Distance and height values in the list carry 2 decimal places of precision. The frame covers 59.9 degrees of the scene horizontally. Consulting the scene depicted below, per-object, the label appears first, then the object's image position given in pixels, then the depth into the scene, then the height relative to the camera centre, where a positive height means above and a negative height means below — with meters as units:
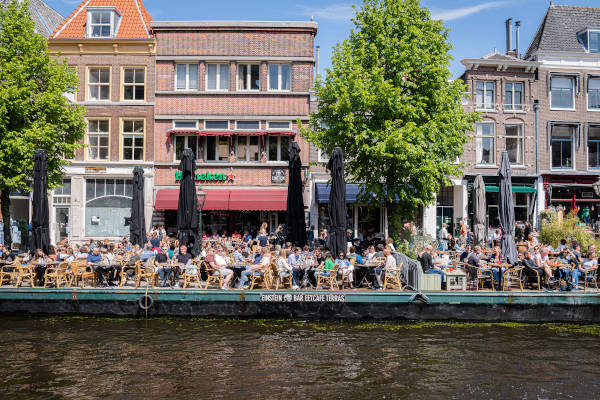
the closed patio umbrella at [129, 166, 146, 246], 19.06 +0.12
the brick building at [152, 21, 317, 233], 26.88 +5.83
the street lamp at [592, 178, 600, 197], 22.02 +1.22
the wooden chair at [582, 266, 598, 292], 14.01 -1.69
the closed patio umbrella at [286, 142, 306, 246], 17.47 -0.01
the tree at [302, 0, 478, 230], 20.27 +4.53
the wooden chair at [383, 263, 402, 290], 13.55 -1.56
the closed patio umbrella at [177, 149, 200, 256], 15.63 +0.28
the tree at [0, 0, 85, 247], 20.88 +4.61
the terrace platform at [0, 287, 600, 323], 12.95 -2.18
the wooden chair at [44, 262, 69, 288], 13.60 -1.53
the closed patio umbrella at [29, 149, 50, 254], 15.31 +0.29
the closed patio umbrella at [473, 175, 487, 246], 22.27 +0.22
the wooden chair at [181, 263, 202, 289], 13.83 -1.59
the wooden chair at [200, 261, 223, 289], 13.80 -1.62
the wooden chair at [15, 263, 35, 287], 13.71 -1.48
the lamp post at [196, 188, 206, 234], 21.84 +0.95
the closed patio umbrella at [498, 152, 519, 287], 14.80 +0.06
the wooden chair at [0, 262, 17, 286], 13.81 -1.55
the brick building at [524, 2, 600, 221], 28.08 +5.11
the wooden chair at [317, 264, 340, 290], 13.46 -1.62
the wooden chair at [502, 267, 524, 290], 13.66 -1.66
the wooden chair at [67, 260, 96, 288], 13.74 -1.49
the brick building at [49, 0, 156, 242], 26.67 +4.77
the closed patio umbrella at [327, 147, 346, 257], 14.76 +0.10
